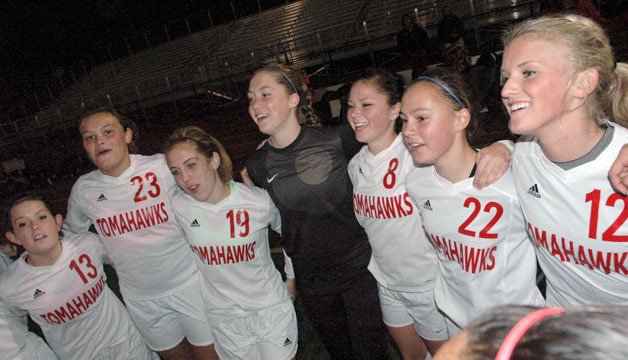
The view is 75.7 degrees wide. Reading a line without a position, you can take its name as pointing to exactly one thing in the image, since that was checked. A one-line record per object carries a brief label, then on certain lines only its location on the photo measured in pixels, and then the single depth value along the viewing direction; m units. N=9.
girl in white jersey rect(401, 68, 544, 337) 1.88
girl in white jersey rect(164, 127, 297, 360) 2.55
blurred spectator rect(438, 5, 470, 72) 6.93
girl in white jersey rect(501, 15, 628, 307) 1.47
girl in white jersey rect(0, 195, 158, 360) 2.61
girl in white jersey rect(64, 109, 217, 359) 2.85
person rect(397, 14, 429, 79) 9.02
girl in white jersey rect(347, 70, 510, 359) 2.32
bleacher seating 12.63
